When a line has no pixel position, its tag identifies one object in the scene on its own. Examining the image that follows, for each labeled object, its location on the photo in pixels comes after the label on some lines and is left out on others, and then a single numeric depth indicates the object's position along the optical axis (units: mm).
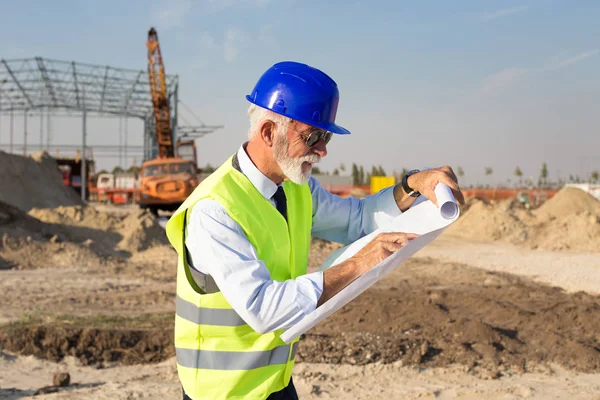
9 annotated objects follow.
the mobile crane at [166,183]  22703
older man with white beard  1722
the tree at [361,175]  68875
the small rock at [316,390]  5327
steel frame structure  30875
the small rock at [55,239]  13984
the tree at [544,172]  65000
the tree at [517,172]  68612
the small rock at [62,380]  5676
